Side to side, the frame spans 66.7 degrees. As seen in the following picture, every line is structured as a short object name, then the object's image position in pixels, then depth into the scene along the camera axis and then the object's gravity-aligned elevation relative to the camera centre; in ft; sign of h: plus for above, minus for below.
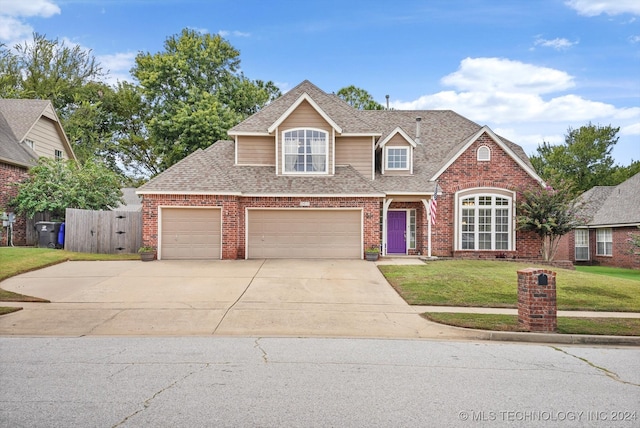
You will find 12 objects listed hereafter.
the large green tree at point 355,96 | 146.20 +37.37
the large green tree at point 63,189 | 75.51 +4.62
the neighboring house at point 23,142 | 77.84 +14.46
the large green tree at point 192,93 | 113.09 +31.49
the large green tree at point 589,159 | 167.53 +21.22
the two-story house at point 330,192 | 65.10 +3.72
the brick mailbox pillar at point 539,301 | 31.19 -5.31
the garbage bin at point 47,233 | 71.15 -2.31
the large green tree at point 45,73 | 132.67 +40.89
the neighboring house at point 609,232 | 88.69 -2.51
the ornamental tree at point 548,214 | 69.87 +0.76
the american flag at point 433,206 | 67.97 +1.80
